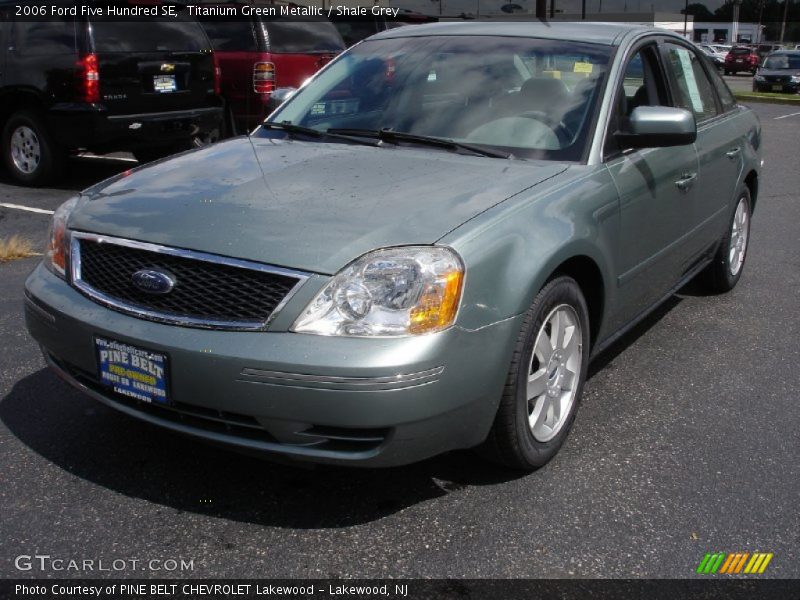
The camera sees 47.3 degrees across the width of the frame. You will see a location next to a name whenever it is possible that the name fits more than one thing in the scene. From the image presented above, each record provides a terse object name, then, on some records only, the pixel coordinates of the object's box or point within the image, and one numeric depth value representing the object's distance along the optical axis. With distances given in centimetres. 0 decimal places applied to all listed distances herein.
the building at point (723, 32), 8250
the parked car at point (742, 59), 5050
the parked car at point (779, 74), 3246
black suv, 843
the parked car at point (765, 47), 6194
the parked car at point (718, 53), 4958
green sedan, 271
